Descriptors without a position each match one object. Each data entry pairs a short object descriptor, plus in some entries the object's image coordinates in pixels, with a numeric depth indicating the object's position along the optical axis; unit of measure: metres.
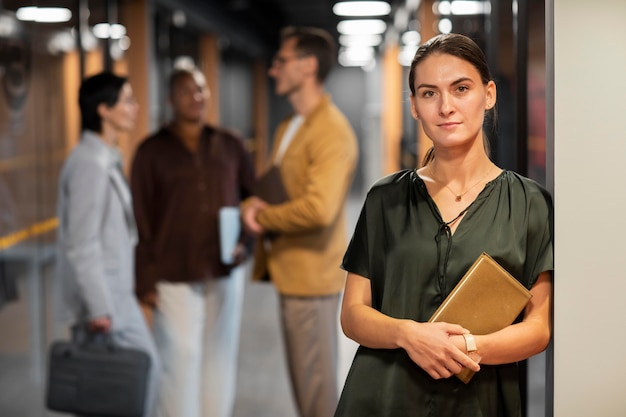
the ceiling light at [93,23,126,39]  5.77
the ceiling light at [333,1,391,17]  11.76
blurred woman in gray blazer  3.58
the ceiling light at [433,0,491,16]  3.95
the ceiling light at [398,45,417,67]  8.04
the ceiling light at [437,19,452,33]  4.37
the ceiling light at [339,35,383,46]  16.94
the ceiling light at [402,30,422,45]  7.03
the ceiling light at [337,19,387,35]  14.49
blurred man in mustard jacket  3.71
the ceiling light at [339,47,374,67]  19.81
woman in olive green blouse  1.78
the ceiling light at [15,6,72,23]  4.34
